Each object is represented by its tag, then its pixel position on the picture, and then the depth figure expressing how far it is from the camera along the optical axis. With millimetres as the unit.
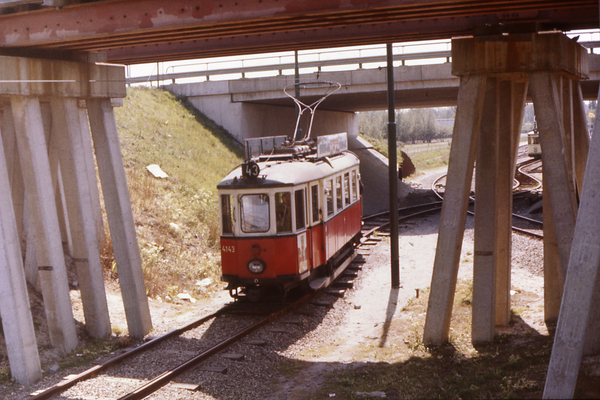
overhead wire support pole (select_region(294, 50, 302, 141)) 19875
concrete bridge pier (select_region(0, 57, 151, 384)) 8546
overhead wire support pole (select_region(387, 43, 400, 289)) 12734
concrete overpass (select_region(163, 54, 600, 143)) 22328
